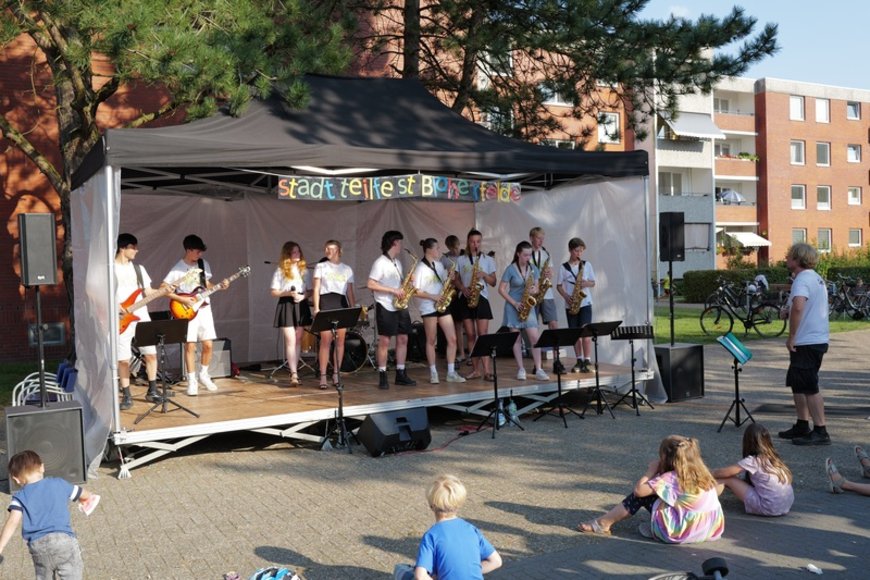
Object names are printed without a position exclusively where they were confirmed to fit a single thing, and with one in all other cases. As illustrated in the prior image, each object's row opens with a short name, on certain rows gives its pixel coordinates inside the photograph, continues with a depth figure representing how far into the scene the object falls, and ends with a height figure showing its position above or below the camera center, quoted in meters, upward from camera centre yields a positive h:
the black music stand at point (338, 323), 8.19 -0.42
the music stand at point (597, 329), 9.16 -0.58
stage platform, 7.51 -1.23
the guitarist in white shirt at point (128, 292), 8.46 -0.07
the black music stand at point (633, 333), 9.36 -0.65
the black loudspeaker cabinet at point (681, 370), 10.27 -1.18
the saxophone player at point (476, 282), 10.26 -0.05
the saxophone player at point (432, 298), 9.56 -0.22
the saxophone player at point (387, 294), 9.38 -0.16
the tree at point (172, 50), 8.41 +2.51
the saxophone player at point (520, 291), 9.84 -0.17
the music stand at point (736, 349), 8.26 -0.75
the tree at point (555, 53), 12.14 +3.36
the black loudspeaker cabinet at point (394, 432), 7.76 -1.40
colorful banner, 8.33 +0.93
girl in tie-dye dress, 5.32 -1.40
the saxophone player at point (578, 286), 10.29 -0.13
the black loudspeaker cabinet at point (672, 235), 11.09 +0.49
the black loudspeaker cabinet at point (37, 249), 6.98 +0.31
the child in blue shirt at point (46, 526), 4.29 -1.20
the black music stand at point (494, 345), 8.50 -0.68
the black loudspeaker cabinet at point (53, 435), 6.71 -1.18
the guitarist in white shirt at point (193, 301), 9.08 -0.18
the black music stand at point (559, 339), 8.79 -0.66
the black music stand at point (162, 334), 7.77 -0.45
